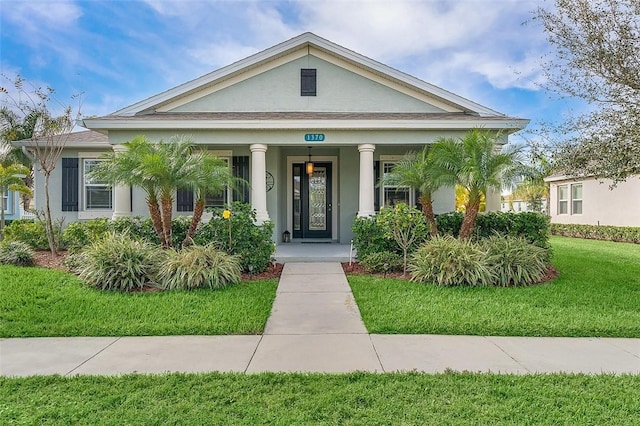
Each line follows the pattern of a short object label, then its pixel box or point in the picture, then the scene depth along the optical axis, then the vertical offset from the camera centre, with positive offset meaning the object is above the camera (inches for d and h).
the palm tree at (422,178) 330.6 +27.7
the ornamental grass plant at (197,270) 265.1 -43.5
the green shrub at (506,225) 359.9 -15.5
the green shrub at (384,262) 324.2 -45.3
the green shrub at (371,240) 344.7 -28.5
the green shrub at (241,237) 321.7 -23.8
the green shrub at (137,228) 342.6 -17.0
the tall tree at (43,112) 411.8 +108.4
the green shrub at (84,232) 352.5 -21.0
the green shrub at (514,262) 287.0 -41.0
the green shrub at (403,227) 333.7 -15.8
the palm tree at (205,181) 304.2 +23.3
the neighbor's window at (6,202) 738.8 +14.7
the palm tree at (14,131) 457.2 +110.8
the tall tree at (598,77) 259.6 +96.8
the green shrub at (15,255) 338.4 -40.7
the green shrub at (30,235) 417.4 -28.1
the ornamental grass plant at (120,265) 265.2 -40.2
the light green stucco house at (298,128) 383.2 +81.8
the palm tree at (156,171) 293.6 +30.1
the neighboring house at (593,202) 656.4 +12.5
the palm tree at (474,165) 309.7 +36.4
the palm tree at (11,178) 515.8 +42.7
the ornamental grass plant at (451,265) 278.7 -42.2
